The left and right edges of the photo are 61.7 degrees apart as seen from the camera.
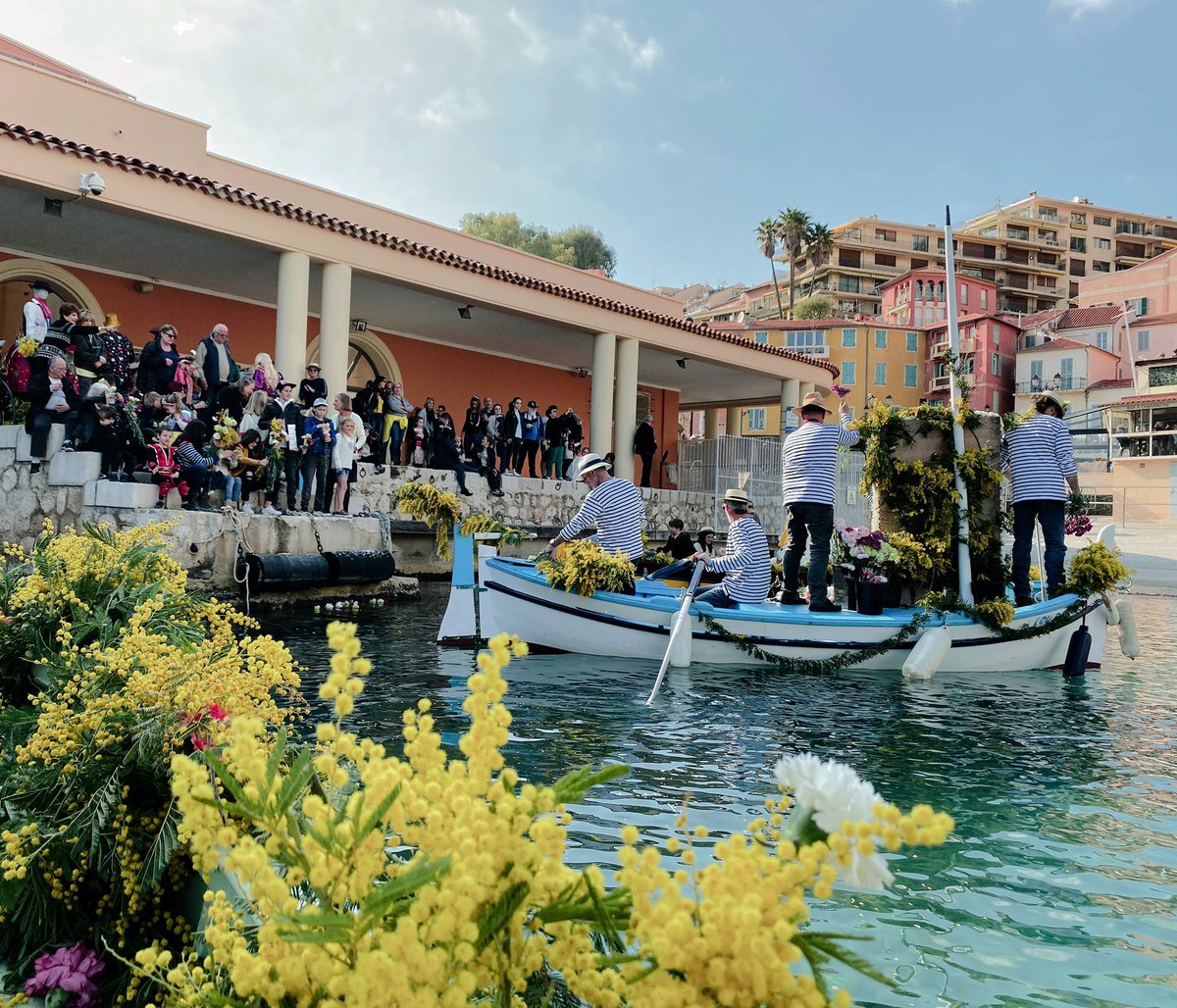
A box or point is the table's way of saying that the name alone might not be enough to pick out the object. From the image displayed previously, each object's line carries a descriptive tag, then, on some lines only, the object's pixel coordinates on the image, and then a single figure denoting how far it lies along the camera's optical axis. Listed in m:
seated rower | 11.43
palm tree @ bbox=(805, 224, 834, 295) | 80.19
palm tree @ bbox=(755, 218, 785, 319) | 81.62
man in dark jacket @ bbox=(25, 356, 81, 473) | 12.62
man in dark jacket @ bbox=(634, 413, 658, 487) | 24.27
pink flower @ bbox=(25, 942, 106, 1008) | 2.75
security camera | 14.63
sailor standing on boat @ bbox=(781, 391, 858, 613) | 10.96
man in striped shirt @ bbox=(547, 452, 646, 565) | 11.24
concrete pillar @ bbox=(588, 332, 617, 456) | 22.75
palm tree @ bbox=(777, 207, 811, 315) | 80.56
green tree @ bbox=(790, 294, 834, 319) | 79.00
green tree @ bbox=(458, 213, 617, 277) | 59.82
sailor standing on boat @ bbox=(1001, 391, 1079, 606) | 11.30
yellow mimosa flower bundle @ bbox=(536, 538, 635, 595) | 10.70
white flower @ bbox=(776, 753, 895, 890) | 1.52
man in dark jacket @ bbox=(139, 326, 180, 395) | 13.57
